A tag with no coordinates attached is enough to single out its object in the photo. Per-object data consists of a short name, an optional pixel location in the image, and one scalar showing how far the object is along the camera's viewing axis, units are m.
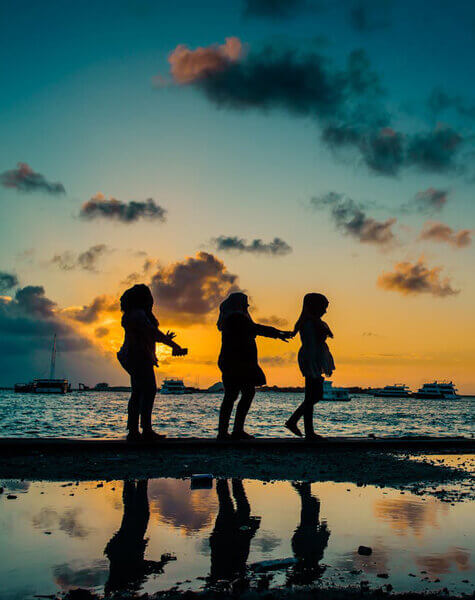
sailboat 178.11
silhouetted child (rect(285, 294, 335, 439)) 9.01
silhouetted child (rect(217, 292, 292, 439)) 8.34
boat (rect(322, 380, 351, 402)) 170.12
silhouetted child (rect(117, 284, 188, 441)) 8.10
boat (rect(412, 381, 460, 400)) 184.38
